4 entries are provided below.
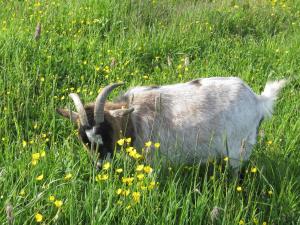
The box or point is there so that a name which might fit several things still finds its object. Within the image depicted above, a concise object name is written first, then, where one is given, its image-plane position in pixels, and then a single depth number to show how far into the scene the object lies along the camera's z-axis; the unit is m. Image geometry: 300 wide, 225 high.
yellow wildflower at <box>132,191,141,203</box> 2.82
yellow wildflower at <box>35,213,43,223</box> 2.52
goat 4.10
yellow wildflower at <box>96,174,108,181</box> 2.96
